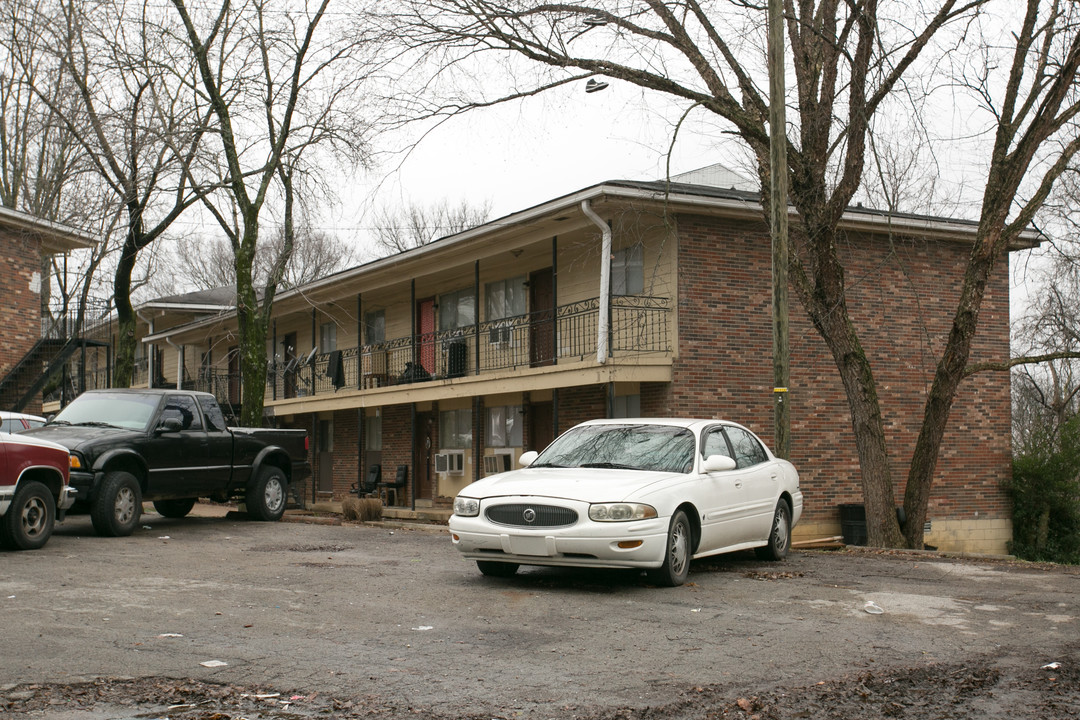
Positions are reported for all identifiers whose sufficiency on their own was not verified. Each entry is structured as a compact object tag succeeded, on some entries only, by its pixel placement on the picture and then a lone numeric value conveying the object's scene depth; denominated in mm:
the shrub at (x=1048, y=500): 19750
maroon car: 10484
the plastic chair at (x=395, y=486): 24781
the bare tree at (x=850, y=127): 14633
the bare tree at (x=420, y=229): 50031
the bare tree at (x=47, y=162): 20281
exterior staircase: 23375
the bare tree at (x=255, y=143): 20422
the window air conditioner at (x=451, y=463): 23250
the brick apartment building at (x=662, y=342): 17344
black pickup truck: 12711
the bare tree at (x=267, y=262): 48844
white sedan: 8648
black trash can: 18031
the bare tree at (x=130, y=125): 19609
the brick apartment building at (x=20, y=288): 23609
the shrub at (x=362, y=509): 18125
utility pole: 13352
